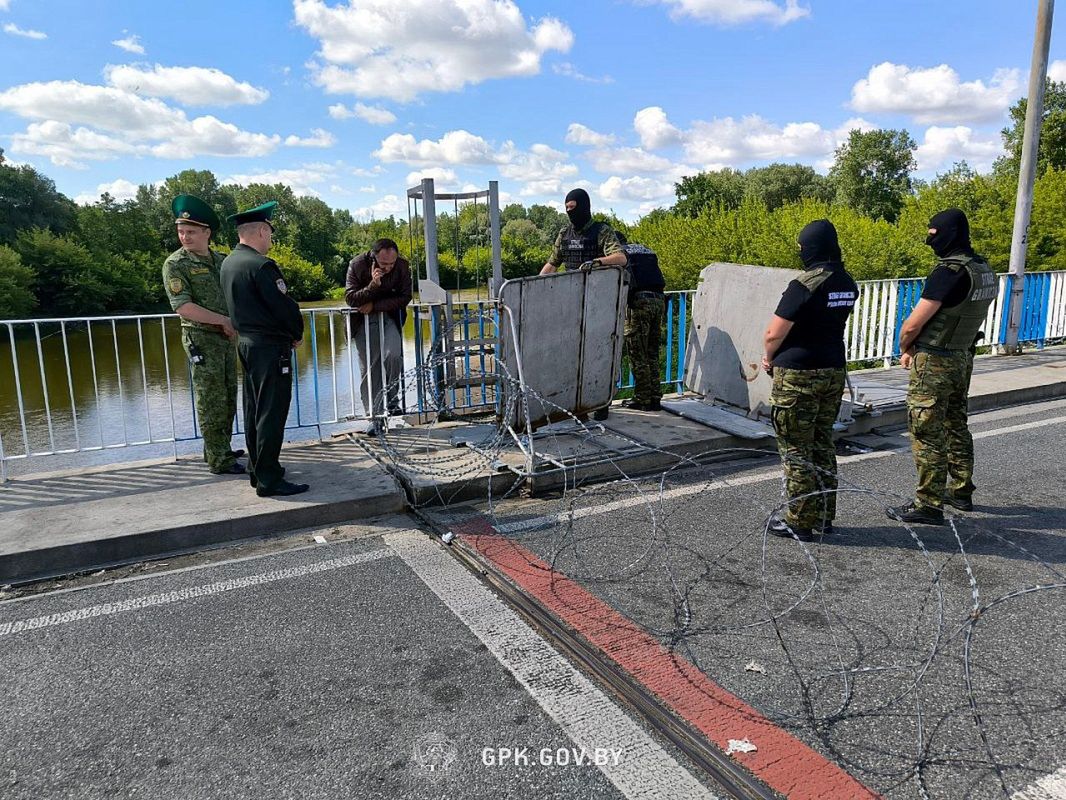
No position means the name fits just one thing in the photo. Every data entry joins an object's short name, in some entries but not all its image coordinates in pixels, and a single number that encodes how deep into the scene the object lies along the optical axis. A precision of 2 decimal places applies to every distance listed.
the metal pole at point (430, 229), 6.56
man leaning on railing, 6.62
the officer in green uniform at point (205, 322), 5.27
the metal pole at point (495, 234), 6.76
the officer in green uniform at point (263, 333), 4.80
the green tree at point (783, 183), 73.26
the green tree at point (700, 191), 58.66
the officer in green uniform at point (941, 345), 4.61
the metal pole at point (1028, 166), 9.77
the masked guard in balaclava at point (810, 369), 4.36
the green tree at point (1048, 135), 35.97
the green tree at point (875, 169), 59.22
